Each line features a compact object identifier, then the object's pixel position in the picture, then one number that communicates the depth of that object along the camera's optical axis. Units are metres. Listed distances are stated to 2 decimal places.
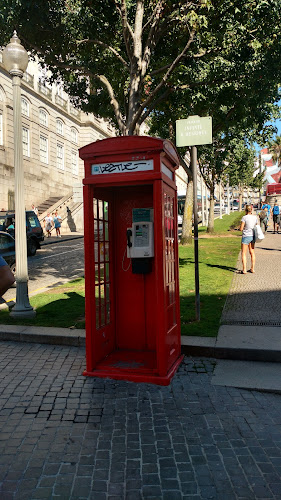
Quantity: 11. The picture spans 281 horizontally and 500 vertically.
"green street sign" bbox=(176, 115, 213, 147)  5.93
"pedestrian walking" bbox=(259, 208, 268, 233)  23.09
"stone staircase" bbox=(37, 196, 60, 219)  34.30
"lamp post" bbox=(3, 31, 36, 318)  7.30
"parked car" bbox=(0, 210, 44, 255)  17.33
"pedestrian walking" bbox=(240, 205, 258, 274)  10.30
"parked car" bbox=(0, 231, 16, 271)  13.05
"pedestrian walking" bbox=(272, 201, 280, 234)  23.89
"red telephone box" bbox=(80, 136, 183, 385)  4.46
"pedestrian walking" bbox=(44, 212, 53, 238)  29.05
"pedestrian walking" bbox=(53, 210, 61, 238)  27.85
